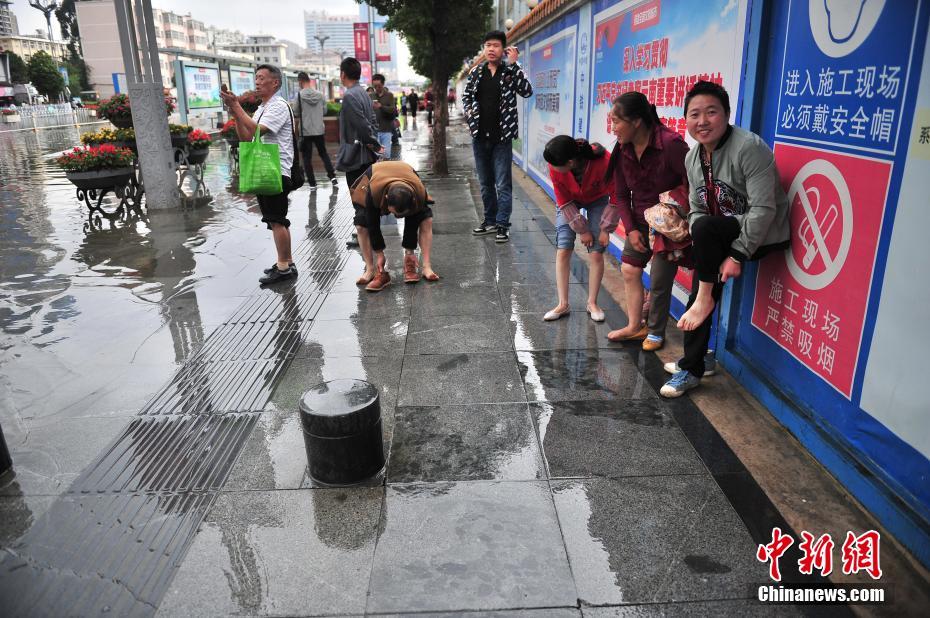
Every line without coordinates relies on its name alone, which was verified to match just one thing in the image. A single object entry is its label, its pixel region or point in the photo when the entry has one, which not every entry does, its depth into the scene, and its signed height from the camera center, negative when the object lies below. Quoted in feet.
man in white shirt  18.33 -0.43
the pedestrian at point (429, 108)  94.88 +1.72
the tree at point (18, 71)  226.99 +17.82
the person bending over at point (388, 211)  17.15 -2.47
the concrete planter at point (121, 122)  35.50 +0.00
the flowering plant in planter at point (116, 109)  34.88 +0.69
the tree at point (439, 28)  39.63 +5.70
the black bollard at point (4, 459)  10.01 -5.09
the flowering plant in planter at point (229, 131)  42.30 -0.64
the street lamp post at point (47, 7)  313.12 +54.77
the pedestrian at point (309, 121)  36.55 -0.02
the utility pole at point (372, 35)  101.71 +13.13
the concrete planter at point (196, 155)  36.58 -1.87
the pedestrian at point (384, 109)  41.39 +0.71
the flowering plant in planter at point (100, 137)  33.24 -0.74
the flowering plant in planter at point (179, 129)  36.01 -0.40
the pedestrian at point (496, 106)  23.07 +0.47
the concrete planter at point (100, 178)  28.40 -2.41
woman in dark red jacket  12.44 -1.29
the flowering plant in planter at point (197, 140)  36.32 -1.01
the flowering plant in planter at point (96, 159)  28.02 -1.55
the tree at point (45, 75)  216.13 +15.80
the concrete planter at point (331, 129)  65.00 -0.84
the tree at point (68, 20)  319.59 +49.66
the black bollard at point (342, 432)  9.21 -4.35
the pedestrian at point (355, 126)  21.83 -0.18
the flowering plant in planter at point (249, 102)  43.52 +1.28
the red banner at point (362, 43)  111.90 +13.15
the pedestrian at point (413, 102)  98.19 +2.72
